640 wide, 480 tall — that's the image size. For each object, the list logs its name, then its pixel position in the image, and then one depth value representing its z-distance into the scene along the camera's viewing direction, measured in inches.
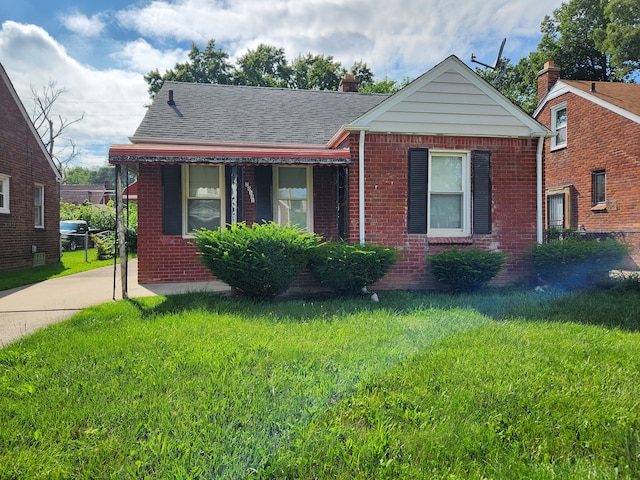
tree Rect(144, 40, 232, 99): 1157.1
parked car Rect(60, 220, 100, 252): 761.0
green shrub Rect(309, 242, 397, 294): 250.4
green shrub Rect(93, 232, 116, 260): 603.2
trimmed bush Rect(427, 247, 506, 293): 267.4
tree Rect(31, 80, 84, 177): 1438.2
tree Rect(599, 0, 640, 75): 722.8
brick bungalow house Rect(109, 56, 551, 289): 284.4
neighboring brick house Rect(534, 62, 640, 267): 483.8
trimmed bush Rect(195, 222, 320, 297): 231.4
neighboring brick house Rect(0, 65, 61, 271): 444.5
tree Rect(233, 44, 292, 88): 1201.4
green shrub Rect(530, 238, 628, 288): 276.2
